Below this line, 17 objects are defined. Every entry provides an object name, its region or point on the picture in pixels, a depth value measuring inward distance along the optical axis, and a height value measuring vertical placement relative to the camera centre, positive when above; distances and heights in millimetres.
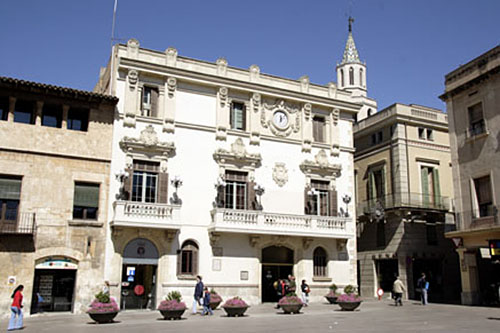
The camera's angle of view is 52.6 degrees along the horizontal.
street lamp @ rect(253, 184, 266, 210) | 28469 +4711
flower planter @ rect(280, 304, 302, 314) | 21672 -1335
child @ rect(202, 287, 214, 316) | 22000 -1254
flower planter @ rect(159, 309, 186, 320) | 19609 -1475
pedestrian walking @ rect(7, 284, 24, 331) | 17253 -1433
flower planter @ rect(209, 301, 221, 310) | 24125 -1349
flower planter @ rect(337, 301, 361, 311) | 23203 -1298
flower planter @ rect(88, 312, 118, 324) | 18562 -1538
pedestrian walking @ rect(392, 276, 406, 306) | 26750 -793
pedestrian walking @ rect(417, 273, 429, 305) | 27594 -599
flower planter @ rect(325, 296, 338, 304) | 27312 -1209
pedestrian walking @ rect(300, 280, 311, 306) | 26875 -786
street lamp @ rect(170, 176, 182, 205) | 26547 +4642
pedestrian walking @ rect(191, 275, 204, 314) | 22641 -829
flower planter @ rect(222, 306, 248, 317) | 20688 -1414
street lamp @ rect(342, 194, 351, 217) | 31031 +4584
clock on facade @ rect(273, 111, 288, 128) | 30734 +9373
